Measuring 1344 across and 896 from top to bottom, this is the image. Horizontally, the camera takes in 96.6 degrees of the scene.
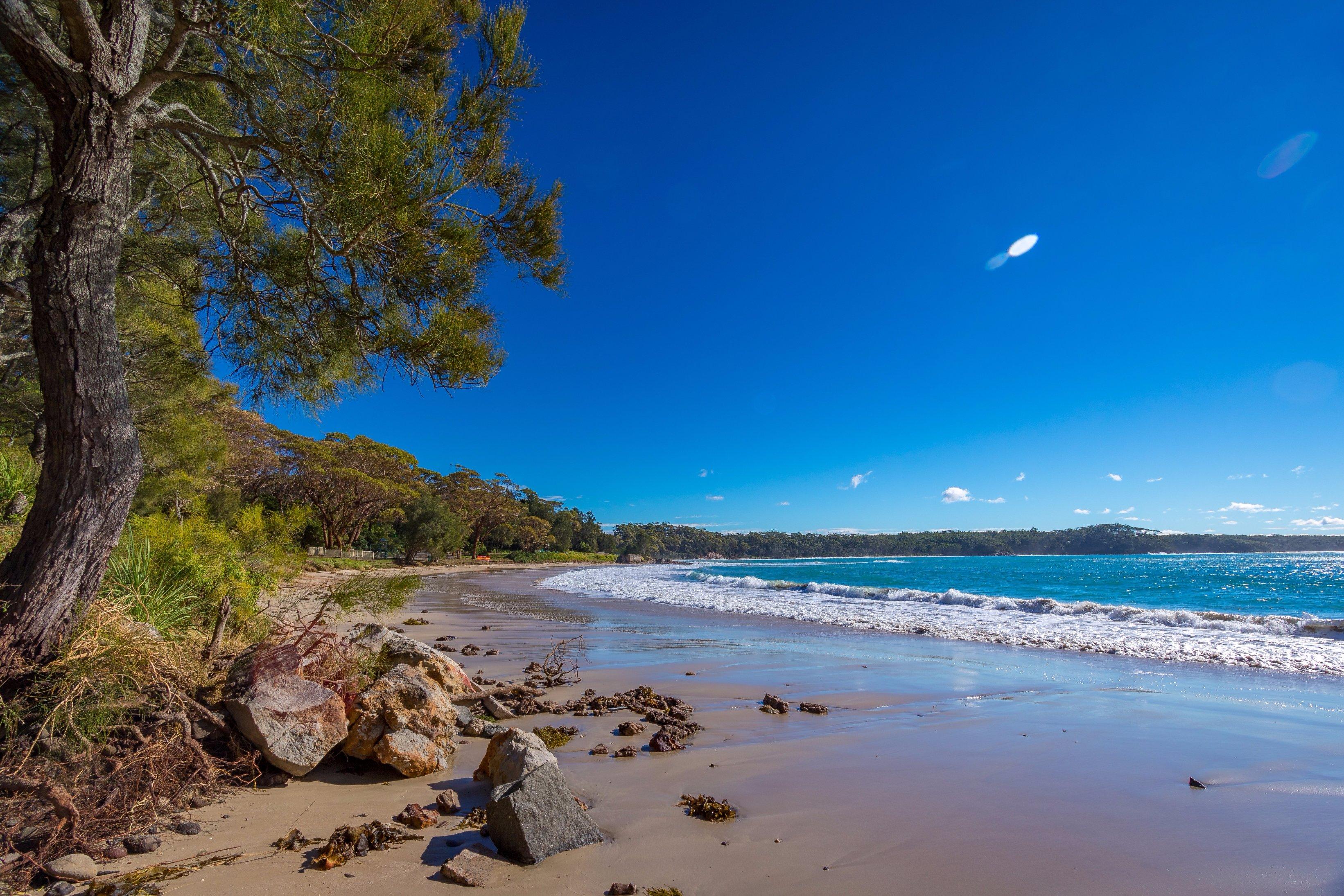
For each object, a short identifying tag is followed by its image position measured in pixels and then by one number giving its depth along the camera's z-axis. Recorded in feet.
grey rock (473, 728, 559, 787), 9.70
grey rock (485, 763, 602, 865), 8.19
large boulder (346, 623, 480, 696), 15.57
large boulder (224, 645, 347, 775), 10.46
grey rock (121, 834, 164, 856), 7.86
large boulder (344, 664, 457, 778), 11.35
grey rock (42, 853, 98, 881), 6.93
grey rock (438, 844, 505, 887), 7.55
